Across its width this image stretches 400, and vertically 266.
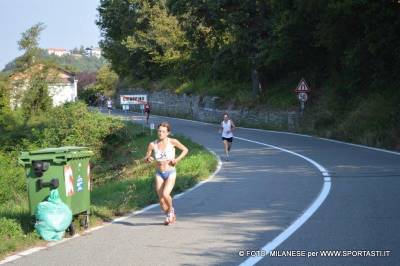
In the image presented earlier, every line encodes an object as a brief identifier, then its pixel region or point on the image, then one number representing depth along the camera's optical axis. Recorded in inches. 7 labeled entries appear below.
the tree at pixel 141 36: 2605.8
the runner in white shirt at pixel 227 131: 906.1
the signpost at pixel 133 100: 1526.9
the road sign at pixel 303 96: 1398.9
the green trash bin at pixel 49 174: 356.8
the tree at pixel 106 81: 3702.8
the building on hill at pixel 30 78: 2031.3
